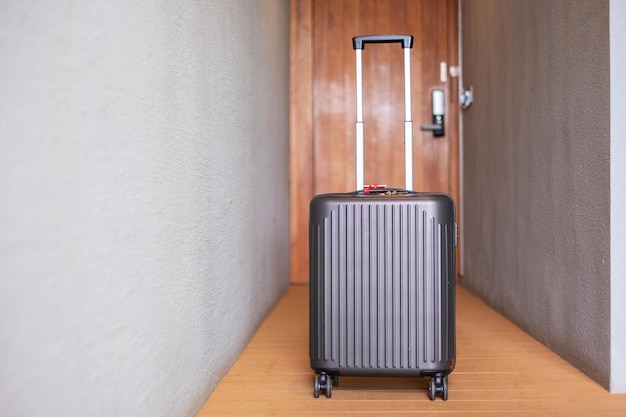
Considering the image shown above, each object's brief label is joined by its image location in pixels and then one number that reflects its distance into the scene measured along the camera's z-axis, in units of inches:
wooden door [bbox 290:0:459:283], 142.5
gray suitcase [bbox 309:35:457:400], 58.9
